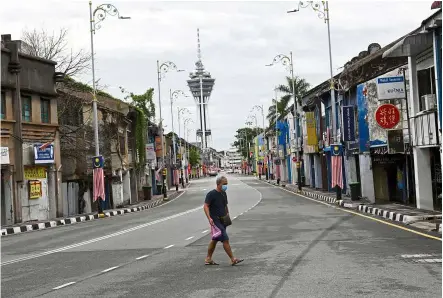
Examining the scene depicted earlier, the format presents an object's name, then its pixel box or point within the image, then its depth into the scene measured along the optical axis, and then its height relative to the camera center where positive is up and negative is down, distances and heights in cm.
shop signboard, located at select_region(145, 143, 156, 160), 5247 +162
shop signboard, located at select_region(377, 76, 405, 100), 2495 +294
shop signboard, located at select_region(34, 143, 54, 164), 2928 +115
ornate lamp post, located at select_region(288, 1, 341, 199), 3215 +633
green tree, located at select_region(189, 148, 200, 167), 14698 +272
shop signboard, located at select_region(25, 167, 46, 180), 2915 +19
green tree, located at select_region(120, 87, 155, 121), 6481 +777
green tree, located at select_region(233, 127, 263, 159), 15715 +796
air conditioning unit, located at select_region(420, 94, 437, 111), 2173 +202
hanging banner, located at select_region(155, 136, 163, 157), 6034 +236
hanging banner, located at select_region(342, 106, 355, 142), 3369 +214
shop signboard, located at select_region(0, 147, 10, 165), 2655 +99
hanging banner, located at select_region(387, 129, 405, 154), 2619 +78
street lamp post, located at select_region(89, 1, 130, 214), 3074 +358
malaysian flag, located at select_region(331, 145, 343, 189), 3291 -27
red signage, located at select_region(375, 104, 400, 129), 2594 +191
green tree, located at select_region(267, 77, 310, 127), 6600 +799
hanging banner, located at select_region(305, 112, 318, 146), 4794 +272
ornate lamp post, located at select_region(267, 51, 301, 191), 4293 +280
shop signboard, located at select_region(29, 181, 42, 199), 2900 -63
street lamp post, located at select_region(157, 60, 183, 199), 4731 +562
